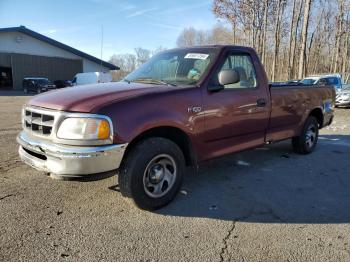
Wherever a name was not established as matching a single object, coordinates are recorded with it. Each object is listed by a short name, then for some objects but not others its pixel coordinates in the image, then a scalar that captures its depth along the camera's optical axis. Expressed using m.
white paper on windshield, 4.58
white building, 35.62
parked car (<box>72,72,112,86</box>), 30.03
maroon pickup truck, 3.31
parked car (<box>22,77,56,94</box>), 31.64
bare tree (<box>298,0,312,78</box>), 19.75
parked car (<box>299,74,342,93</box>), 18.16
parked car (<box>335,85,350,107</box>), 16.50
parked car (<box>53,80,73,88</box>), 36.12
